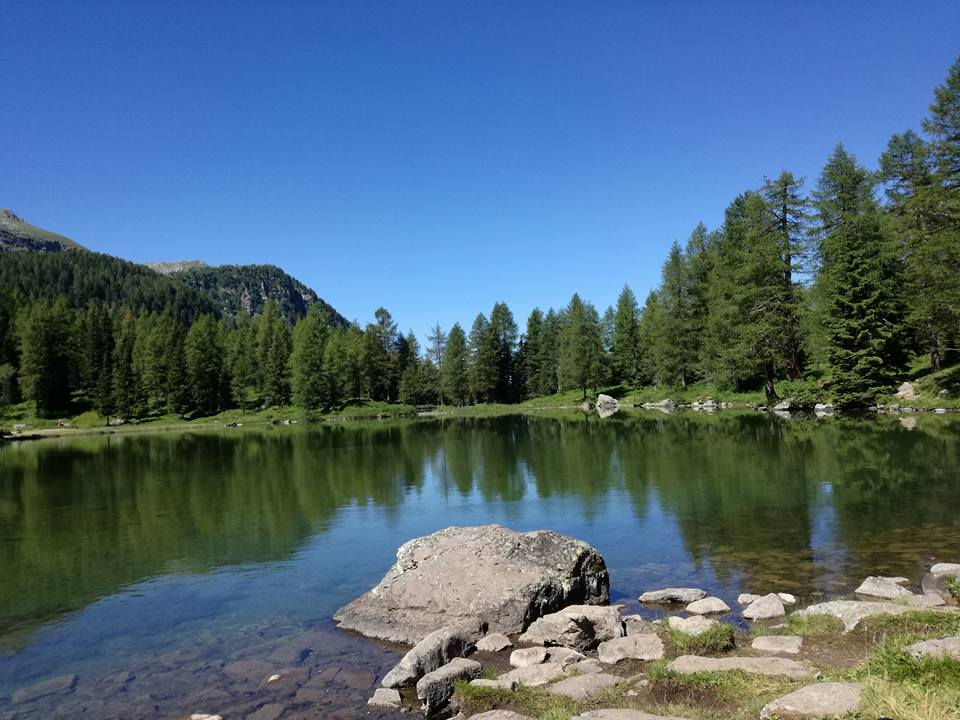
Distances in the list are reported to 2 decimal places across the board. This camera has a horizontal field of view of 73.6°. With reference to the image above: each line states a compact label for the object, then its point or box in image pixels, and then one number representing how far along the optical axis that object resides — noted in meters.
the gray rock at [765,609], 12.09
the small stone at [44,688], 10.88
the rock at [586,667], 9.88
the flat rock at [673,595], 13.58
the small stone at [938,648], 7.16
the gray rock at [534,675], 9.65
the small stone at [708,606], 12.62
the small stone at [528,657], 10.70
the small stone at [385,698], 9.80
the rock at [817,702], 6.35
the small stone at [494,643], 11.81
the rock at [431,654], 10.47
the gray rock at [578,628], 11.52
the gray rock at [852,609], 10.55
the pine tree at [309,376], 110.81
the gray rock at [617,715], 7.29
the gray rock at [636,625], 11.64
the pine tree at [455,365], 122.38
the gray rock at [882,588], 12.40
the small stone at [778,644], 9.88
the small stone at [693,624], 10.63
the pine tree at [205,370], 115.50
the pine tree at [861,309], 55.38
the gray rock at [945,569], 13.25
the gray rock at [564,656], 10.41
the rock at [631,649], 10.28
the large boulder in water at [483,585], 13.01
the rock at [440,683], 9.39
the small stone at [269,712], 9.66
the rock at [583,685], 8.89
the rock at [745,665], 8.63
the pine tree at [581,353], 108.50
